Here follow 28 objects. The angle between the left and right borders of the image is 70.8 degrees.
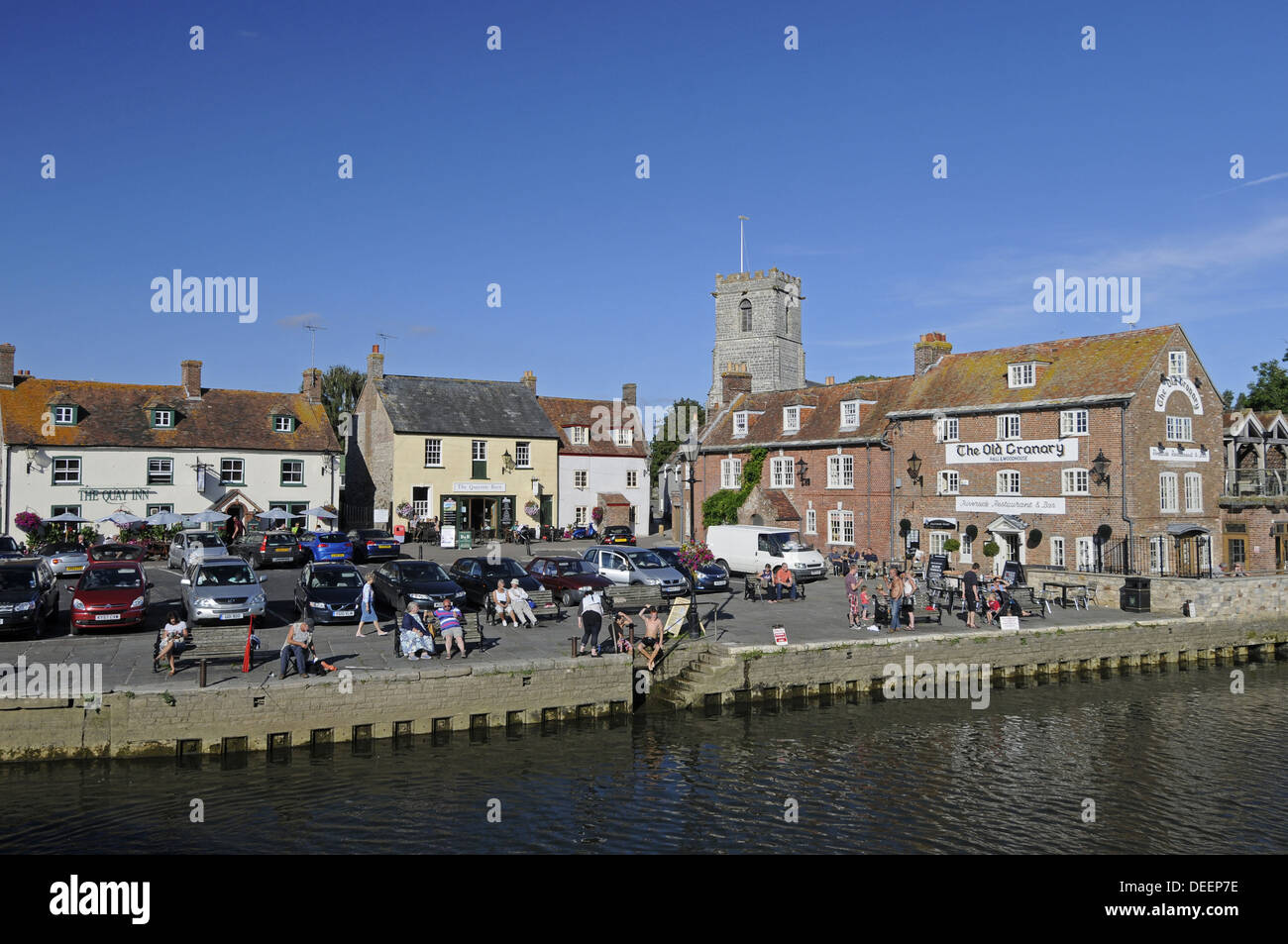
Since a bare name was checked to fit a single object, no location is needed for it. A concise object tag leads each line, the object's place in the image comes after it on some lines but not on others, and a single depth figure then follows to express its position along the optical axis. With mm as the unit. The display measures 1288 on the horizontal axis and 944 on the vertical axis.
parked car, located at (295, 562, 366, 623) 23078
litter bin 29361
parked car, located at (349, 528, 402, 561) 40375
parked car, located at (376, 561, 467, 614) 23734
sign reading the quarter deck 51281
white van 34781
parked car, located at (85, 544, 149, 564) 33750
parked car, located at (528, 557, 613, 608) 26641
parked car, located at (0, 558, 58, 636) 20828
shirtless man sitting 21391
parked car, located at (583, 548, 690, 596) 27469
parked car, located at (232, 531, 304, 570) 36625
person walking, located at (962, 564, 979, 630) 26047
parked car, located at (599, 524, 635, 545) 49469
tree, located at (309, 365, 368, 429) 82938
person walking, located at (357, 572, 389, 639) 22250
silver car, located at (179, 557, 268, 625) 21703
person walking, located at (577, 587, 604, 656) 20703
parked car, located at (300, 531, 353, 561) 37875
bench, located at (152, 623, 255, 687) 18109
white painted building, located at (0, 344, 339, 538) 42375
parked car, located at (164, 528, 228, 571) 33062
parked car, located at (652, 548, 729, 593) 30375
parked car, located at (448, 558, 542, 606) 26297
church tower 84125
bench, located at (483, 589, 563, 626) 24375
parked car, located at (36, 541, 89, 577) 32594
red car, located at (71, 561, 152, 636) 21750
